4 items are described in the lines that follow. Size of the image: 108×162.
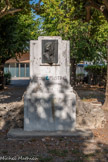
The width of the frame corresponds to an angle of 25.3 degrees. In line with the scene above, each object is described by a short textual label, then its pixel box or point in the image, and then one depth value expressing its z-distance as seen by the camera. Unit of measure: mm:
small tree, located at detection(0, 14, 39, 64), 19203
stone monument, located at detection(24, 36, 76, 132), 6891
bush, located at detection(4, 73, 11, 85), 30894
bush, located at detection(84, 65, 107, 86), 27219
